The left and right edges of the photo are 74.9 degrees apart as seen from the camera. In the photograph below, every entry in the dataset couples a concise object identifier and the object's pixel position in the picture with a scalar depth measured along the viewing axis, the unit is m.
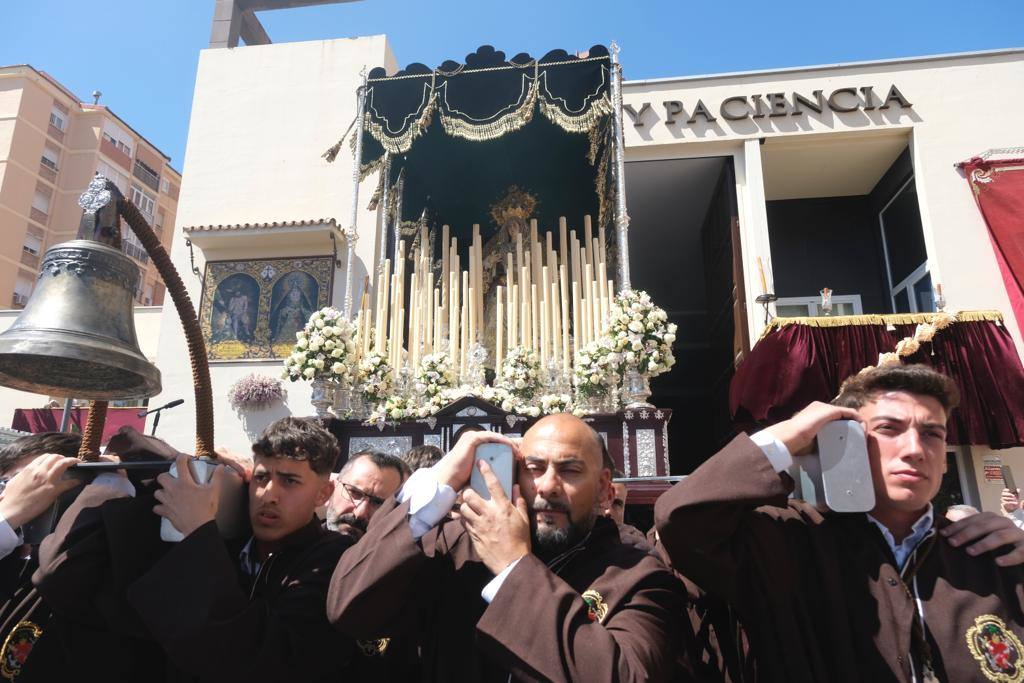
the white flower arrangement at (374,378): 6.49
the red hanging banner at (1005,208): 8.18
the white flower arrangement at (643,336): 6.04
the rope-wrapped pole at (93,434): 2.31
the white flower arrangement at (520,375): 6.31
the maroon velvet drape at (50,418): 10.52
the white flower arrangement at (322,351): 6.35
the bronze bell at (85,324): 2.12
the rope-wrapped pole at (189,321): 2.18
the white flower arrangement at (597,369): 6.09
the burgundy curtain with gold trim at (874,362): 7.34
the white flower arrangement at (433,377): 6.48
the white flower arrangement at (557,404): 6.04
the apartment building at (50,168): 24.14
